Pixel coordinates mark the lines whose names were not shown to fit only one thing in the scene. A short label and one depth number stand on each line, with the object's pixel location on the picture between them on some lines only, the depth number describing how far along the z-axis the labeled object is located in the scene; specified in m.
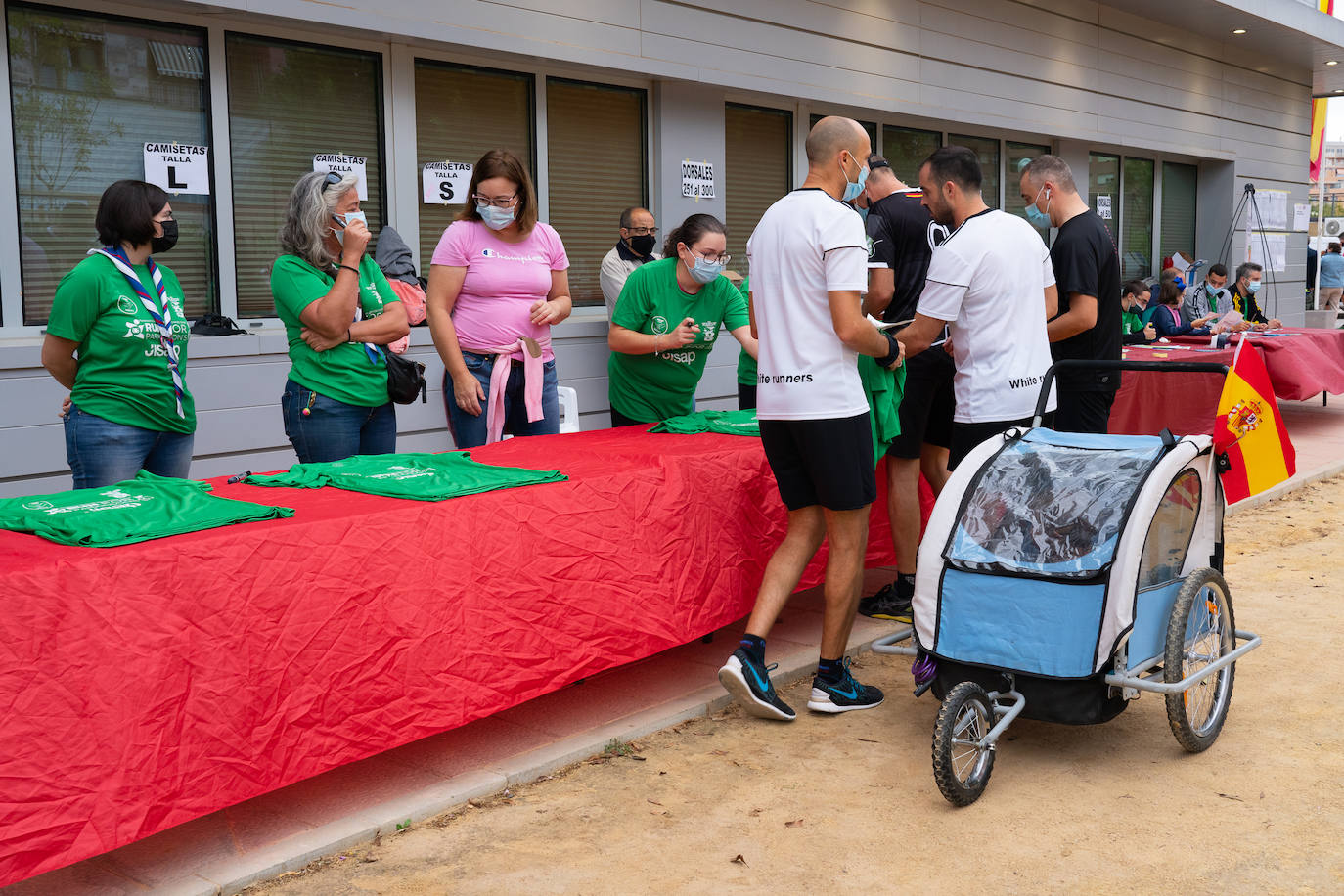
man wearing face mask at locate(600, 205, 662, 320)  7.21
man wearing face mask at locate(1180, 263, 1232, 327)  13.04
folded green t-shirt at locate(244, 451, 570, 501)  3.22
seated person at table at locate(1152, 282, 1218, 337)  10.55
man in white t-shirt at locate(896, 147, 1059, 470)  3.89
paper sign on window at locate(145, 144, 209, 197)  5.97
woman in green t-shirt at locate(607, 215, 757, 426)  4.49
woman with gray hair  3.77
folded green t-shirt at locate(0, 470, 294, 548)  2.59
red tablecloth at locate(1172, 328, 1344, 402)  9.20
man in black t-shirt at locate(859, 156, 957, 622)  4.46
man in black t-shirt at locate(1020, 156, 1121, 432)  4.73
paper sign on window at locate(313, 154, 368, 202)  6.65
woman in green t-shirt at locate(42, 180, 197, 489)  3.69
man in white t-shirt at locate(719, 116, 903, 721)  3.42
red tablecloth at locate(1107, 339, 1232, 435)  8.10
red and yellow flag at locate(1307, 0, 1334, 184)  21.61
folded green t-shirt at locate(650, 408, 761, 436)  4.41
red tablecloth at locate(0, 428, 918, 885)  2.34
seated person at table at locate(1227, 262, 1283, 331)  12.66
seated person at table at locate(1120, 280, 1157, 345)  10.02
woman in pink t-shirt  4.28
